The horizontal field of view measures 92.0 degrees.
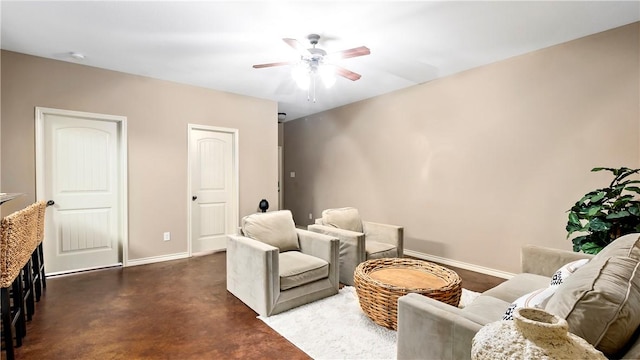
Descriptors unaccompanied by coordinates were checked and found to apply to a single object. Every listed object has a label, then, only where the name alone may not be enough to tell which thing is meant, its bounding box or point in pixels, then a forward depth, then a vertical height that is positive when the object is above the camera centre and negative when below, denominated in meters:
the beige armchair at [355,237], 3.29 -0.74
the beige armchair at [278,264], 2.54 -0.81
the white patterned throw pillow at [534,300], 1.28 -0.54
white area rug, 2.08 -1.18
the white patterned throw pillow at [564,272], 1.62 -0.52
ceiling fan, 2.93 +1.08
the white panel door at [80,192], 3.60 -0.22
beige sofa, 0.92 -0.48
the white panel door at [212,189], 4.61 -0.23
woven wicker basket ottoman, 2.22 -0.84
